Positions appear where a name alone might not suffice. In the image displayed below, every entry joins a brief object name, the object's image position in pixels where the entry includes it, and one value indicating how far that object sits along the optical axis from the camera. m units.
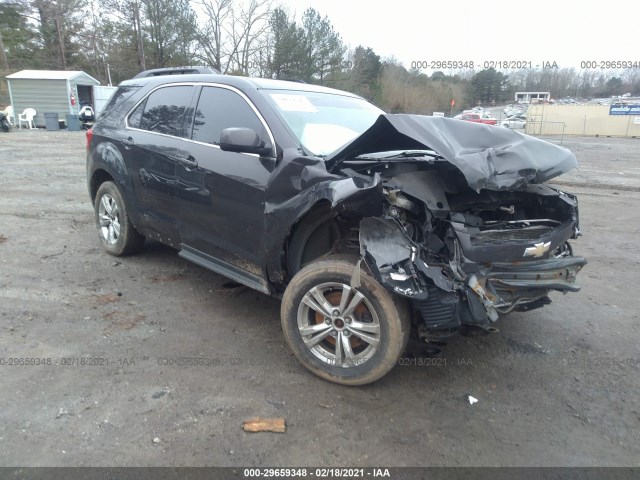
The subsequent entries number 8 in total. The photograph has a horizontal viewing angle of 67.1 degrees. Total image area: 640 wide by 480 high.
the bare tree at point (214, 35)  39.84
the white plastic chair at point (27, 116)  24.25
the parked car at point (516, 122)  35.94
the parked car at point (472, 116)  33.60
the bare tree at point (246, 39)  40.31
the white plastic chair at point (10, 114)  24.78
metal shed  24.81
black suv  2.88
